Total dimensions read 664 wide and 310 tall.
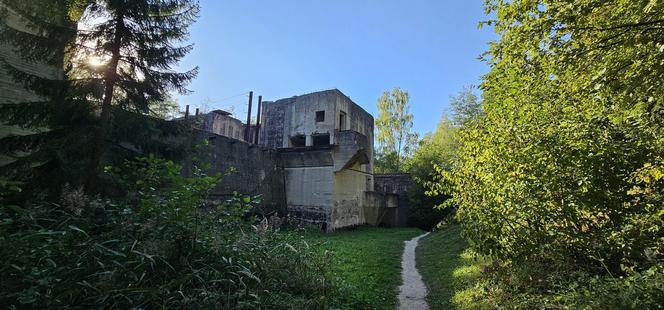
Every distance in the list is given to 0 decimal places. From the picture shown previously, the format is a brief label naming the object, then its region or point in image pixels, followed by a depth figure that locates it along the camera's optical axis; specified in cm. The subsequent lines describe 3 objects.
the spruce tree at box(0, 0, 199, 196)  523
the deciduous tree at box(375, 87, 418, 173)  3481
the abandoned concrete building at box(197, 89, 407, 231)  1569
